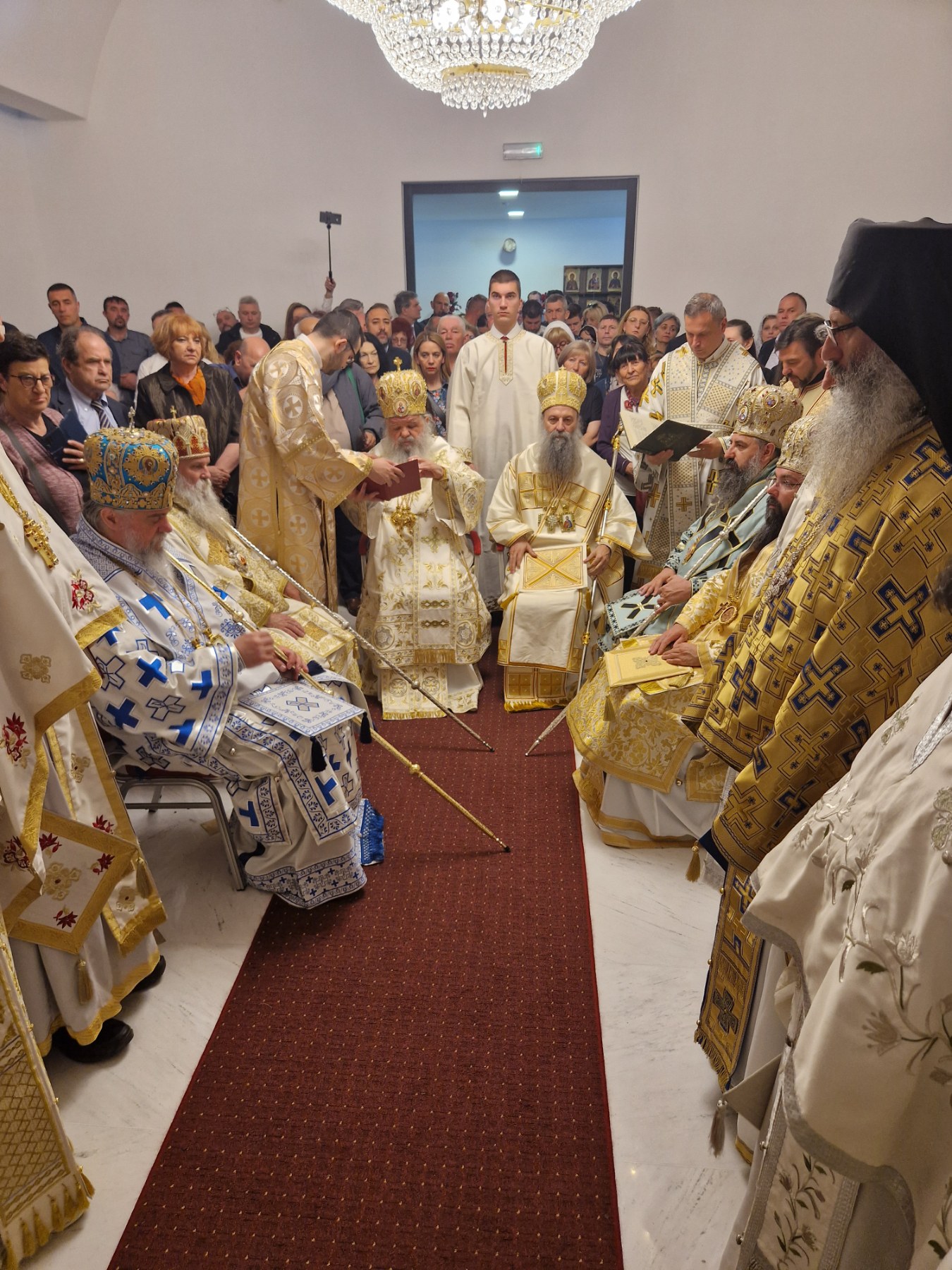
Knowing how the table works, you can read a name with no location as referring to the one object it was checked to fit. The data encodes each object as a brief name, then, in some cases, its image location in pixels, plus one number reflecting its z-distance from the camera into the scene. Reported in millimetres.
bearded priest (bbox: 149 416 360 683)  3494
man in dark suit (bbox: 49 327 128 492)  3955
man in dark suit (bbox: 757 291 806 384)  7909
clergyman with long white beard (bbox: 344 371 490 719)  4672
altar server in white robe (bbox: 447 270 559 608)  5703
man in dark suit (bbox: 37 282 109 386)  6852
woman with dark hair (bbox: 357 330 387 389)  6773
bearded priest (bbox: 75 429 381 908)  2529
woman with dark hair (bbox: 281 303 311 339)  7588
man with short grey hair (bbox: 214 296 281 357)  8773
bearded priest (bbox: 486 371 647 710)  4512
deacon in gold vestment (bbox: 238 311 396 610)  4250
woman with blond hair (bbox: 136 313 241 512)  4195
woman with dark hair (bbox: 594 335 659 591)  5316
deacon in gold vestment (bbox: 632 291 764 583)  4590
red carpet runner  1845
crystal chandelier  4578
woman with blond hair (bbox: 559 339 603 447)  5527
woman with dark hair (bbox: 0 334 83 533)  3092
